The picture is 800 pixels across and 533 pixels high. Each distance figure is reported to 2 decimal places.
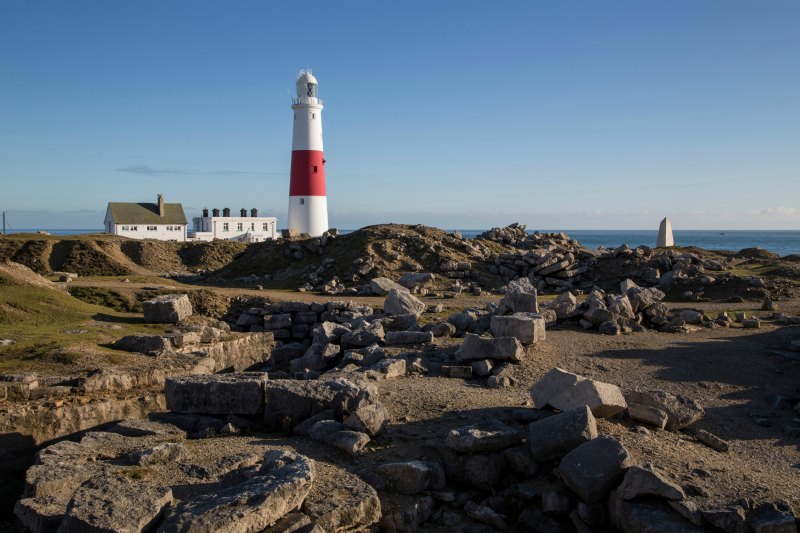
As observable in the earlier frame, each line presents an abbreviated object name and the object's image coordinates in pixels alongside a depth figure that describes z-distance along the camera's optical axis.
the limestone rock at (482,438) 8.84
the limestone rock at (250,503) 6.34
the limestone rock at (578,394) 9.49
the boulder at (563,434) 8.58
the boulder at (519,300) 16.62
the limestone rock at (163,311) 17.41
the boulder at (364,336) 15.60
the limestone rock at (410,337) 15.39
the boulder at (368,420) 9.29
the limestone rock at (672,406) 9.87
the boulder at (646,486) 7.49
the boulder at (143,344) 14.22
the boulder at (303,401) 9.98
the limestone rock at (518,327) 14.26
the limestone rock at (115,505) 6.39
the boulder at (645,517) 7.21
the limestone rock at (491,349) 13.20
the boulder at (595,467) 7.80
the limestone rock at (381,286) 24.86
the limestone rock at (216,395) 10.27
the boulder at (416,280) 25.66
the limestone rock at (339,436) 8.85
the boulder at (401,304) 19.03
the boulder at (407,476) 8.38
